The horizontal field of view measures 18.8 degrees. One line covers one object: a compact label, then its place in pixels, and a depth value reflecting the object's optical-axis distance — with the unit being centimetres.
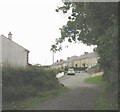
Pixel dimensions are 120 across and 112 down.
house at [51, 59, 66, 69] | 19019
